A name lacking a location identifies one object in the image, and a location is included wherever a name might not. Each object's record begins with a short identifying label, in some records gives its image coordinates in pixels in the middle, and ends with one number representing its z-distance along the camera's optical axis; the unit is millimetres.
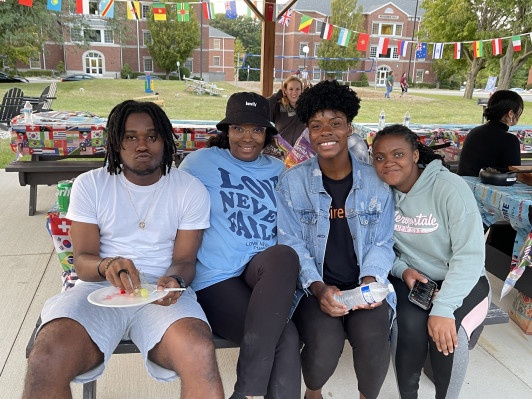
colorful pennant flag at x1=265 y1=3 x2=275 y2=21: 5417
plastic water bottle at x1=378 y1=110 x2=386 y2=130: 5867
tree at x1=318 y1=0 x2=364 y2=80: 36594
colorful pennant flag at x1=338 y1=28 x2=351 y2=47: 8834
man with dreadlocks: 1565
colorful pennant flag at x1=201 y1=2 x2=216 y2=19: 8039
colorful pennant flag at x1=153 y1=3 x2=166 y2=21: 7648
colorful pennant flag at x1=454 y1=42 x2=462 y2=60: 10284
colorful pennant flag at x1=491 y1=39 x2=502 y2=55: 8870
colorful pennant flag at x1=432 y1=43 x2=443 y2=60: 10075
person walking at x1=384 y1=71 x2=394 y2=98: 26102
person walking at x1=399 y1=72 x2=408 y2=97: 28234
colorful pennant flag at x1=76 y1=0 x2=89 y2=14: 6885
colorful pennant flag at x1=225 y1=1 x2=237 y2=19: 8500
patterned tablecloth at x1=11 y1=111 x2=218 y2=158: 4652
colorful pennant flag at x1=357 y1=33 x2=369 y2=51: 8398
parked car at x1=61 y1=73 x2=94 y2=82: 31548
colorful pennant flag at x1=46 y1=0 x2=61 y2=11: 6586
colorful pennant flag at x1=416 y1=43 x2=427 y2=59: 9625
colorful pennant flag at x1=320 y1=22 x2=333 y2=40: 8632
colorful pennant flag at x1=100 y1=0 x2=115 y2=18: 6943
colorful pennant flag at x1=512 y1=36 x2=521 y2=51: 9020
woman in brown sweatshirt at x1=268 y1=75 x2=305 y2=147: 5094
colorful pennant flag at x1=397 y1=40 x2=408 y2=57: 9477
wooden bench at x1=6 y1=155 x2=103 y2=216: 4410
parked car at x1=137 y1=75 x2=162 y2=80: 34481
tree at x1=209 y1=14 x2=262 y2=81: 53938
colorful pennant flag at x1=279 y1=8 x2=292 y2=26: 8794
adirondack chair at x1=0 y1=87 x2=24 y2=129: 8219
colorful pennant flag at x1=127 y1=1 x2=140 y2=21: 8117
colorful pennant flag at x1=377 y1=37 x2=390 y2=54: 9180
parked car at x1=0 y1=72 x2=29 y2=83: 28375
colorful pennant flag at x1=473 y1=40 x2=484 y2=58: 9443
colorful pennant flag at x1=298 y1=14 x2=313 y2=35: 8877
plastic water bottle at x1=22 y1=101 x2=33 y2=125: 4707
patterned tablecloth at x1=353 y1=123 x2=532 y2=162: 5777
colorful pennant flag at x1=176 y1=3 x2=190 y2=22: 8131
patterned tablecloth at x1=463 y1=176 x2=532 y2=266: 2521
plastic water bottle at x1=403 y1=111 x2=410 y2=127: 5792
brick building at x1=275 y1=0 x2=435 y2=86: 40500
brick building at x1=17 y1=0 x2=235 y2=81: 37531
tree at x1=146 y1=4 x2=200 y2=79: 34750
